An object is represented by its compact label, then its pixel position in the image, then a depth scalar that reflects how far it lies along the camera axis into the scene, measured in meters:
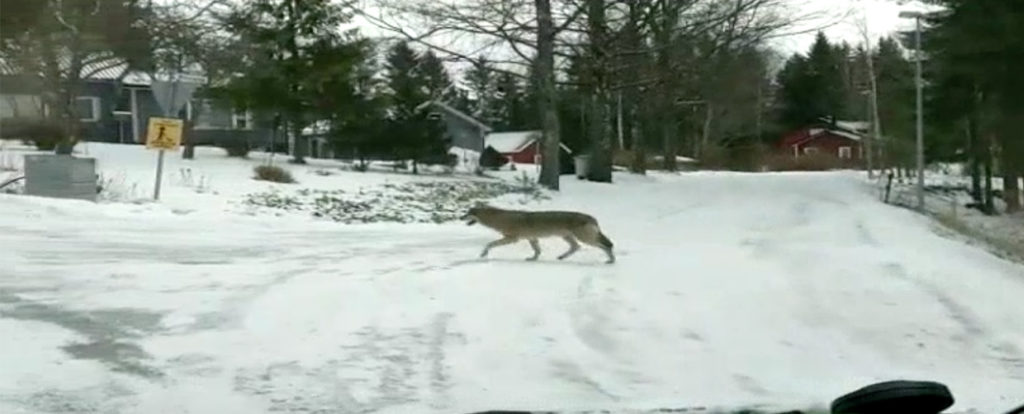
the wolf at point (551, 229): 9.11
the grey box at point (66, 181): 9.09
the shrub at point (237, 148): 15.51
